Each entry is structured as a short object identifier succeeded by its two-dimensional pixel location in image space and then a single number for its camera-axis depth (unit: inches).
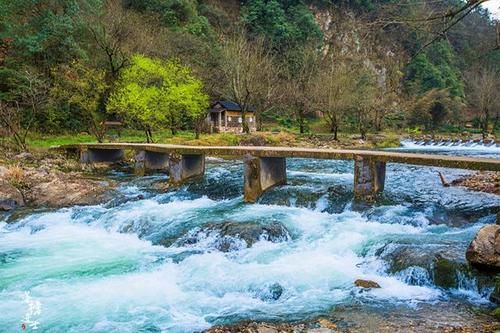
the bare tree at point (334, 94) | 1533.0
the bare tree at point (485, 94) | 1948.2
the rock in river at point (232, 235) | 406.9
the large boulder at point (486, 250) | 298.2
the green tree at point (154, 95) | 1102.4
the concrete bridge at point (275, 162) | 491.8
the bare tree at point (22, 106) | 938.7
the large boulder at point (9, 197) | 578.4
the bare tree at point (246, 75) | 1471.5
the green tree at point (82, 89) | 1157.7
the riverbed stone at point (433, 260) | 311.4
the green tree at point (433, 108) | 1999.3
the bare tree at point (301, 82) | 1784.0
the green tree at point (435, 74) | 2549.2
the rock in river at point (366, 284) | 311.0
